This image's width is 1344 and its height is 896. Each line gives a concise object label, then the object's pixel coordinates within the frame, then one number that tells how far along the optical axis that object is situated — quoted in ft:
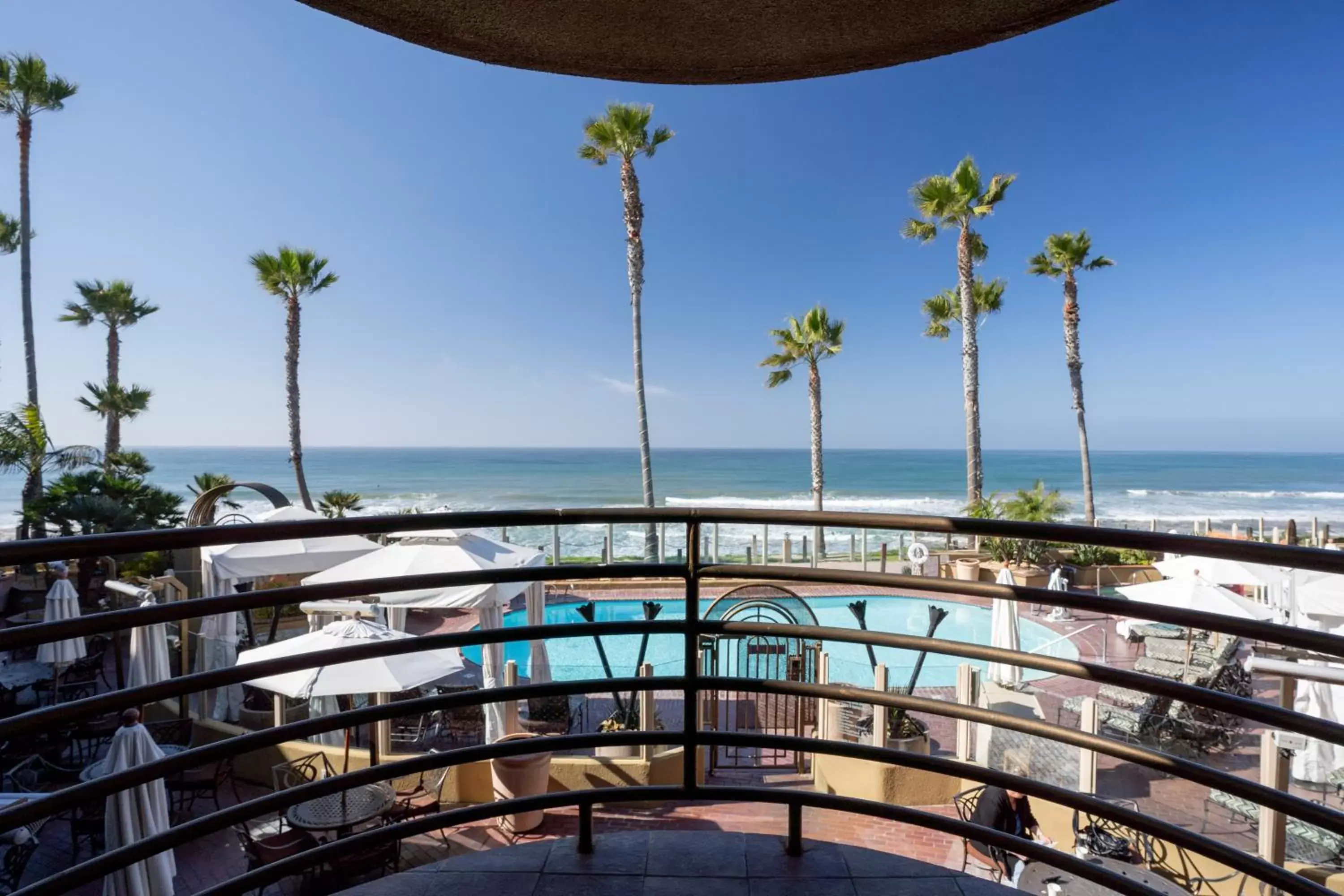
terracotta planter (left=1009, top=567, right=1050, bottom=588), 43.29
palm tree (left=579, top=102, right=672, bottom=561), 58.75
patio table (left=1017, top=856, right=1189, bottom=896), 11.50
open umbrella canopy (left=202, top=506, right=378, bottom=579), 23.82
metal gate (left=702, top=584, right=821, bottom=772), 22.21
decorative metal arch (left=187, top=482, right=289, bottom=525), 30.66
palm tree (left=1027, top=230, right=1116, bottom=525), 64.39
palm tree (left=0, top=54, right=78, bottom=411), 67.10
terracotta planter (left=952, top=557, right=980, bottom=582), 45.19
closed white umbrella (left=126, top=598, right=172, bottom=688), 19.35
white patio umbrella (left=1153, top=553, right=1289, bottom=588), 28.66
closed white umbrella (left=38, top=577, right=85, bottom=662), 23.98
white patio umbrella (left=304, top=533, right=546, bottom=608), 22.70
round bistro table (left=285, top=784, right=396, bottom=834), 15.61
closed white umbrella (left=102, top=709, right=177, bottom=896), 13.65
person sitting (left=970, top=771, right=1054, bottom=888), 14.67
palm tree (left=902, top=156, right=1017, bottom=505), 59.88
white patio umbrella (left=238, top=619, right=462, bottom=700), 17.58
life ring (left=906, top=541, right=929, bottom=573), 46.75
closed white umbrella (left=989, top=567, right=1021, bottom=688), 25.95
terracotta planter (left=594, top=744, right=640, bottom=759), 20.20
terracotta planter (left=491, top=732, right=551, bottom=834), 17.66
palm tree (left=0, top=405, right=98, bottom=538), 45.06
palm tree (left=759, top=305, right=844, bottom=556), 65.87
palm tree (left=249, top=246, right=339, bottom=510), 63.46
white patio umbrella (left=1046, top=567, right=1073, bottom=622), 39.68
